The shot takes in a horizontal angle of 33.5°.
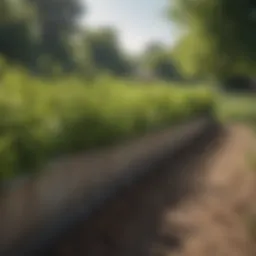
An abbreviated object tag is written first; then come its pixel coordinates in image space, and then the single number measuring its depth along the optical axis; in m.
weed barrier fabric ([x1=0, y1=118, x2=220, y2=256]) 4.10
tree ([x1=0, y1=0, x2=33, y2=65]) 13.72
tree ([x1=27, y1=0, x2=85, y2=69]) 15.08
